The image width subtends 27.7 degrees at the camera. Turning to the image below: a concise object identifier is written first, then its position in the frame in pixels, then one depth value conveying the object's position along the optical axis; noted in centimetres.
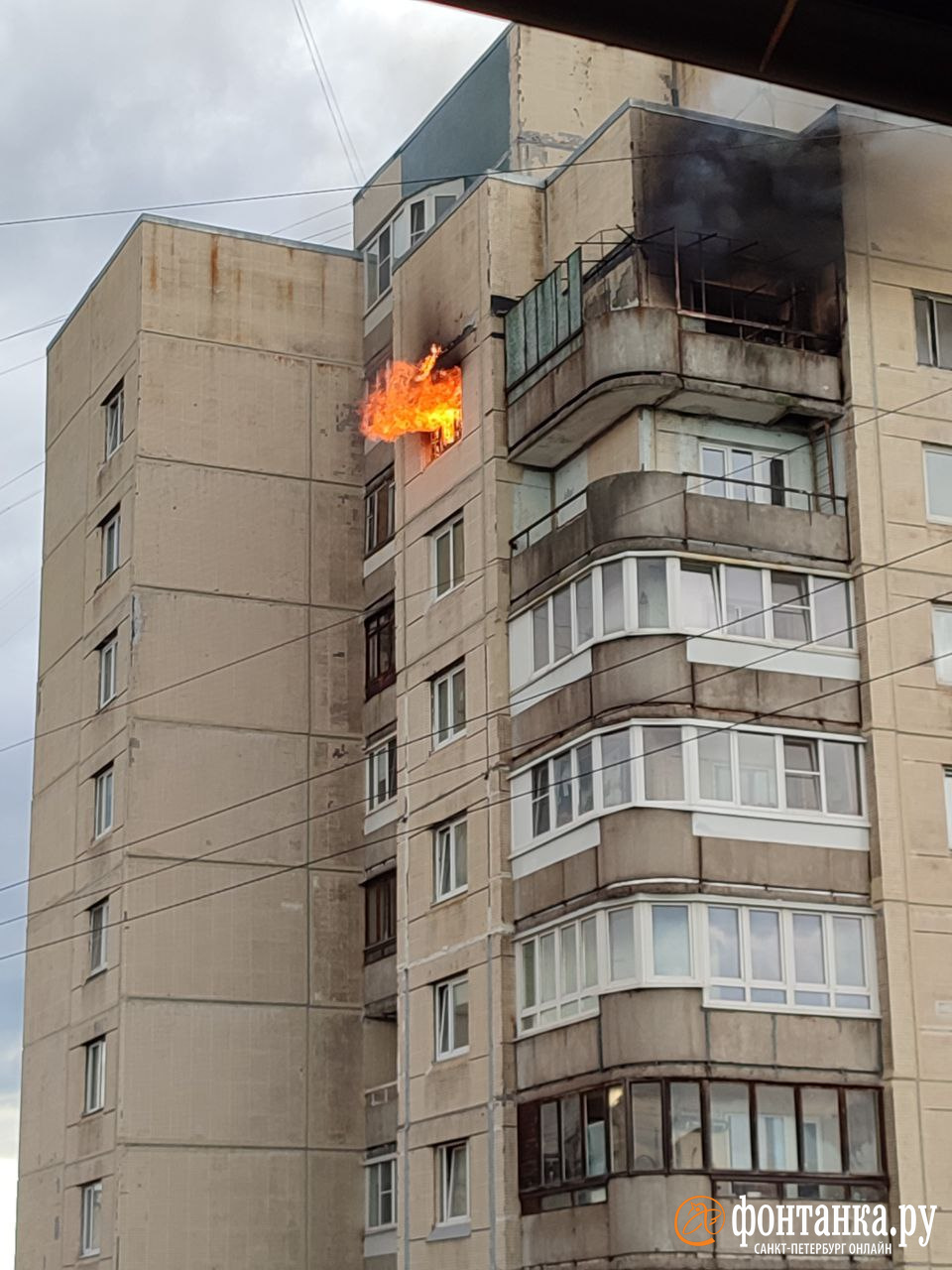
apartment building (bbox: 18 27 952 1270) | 3041
